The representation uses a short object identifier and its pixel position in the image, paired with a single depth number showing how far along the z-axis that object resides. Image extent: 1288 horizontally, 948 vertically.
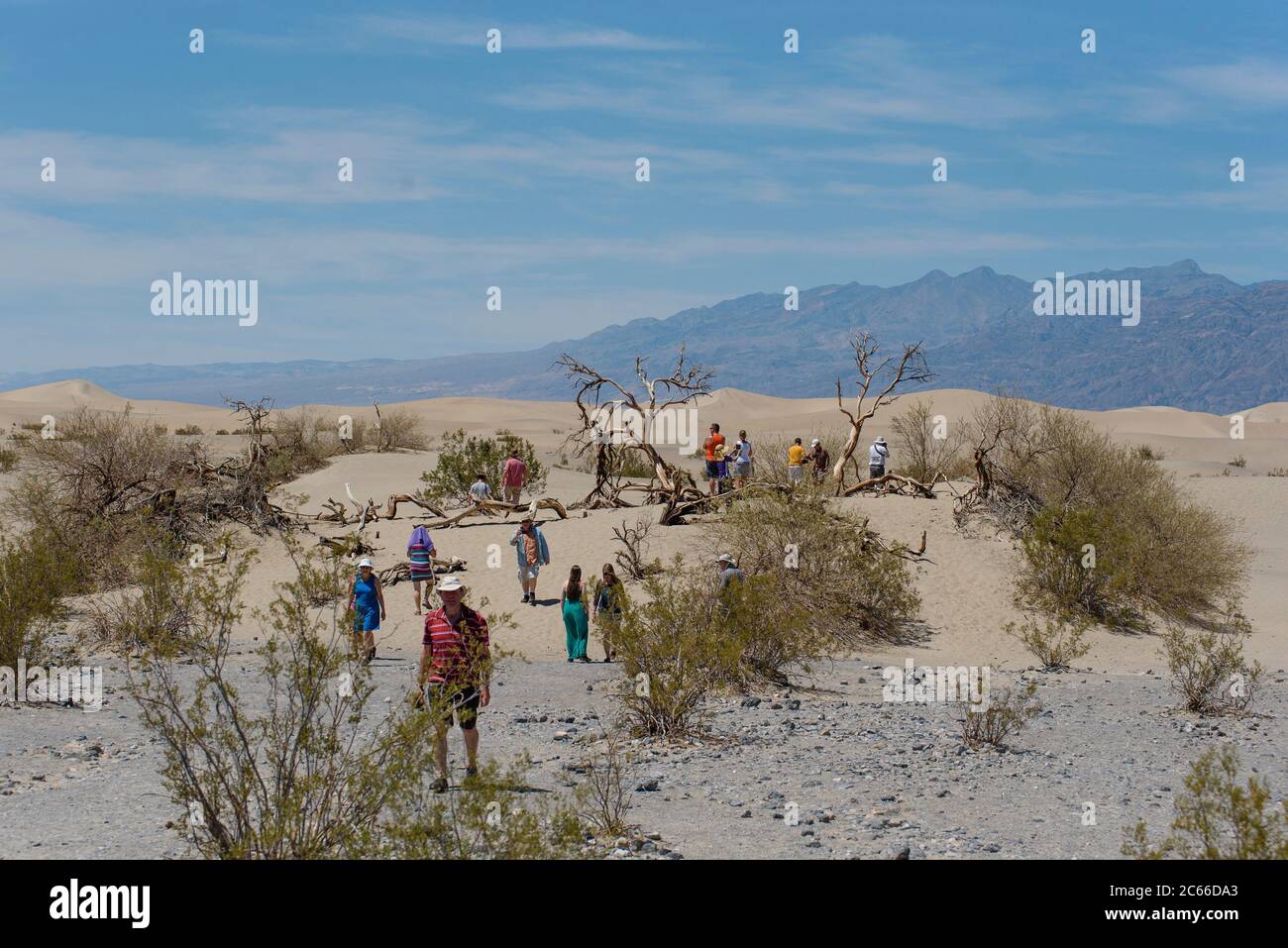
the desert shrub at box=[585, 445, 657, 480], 32.31
